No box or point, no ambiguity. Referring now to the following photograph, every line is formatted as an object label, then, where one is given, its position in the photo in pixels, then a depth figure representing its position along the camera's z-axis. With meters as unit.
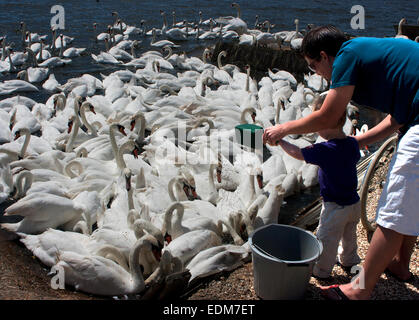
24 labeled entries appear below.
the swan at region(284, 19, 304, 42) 17.55
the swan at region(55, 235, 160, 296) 4.71
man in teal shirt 3.22
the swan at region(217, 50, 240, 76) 13.96
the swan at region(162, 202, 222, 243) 5.50
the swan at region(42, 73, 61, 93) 12.18
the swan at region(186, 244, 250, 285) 4.81
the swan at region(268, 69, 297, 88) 13.15
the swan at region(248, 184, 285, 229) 5.79
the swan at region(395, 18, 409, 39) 13.03
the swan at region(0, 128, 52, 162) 7.54
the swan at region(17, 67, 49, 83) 12.88
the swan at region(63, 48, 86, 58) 15.63
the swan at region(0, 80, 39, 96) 11.74
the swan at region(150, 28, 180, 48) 18.41
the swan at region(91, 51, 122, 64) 15.16
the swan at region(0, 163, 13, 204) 6.77
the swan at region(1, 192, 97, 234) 5.77
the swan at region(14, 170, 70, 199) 6.31
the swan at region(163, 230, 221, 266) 5.15
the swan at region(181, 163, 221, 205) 6.66
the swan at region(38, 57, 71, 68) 14.48
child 3.82
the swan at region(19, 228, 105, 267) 5.22
